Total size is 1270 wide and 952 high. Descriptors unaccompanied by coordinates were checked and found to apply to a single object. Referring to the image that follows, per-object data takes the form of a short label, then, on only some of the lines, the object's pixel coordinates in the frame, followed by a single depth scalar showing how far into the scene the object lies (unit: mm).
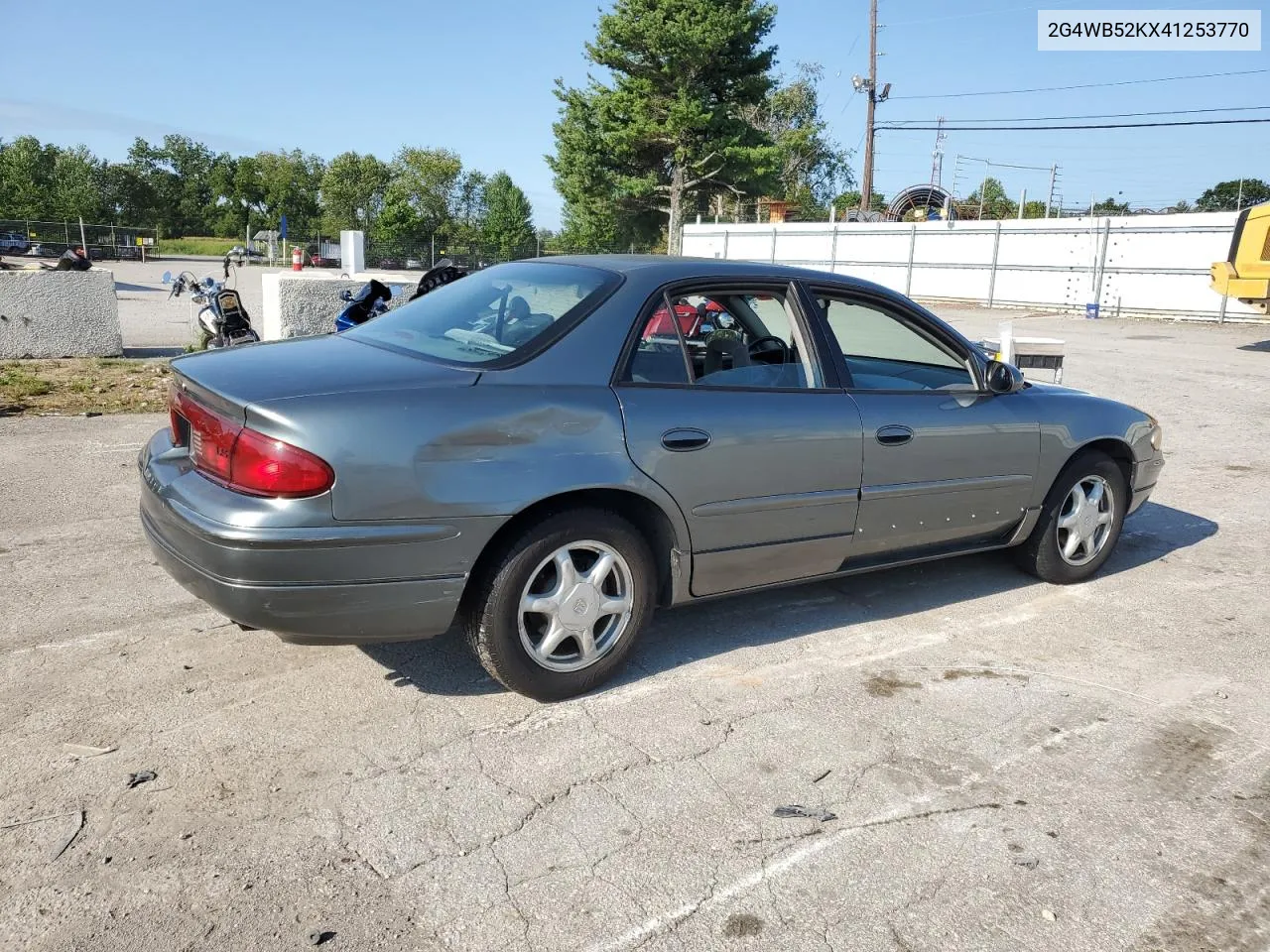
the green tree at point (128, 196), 67062
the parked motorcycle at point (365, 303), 8047
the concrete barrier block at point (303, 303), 9750
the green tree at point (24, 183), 61062
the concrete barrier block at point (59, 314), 10281
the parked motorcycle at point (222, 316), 9305
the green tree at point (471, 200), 69250
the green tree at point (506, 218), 53344
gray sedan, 3023
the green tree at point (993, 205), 50150
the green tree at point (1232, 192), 50969
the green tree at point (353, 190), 65500
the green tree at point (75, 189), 61406
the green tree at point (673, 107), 39812
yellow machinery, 18234
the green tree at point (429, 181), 66625
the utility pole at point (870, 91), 39375
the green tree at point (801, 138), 68750
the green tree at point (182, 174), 79062
